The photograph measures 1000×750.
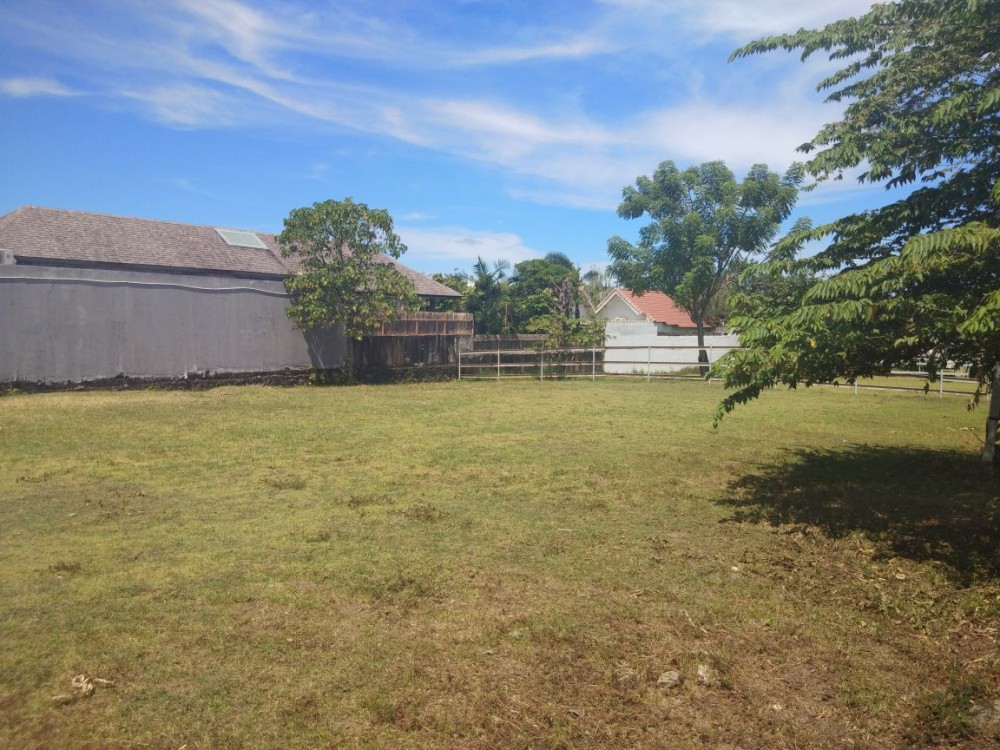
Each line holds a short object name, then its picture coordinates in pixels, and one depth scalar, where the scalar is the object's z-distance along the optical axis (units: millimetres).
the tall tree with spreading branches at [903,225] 4946
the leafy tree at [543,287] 32594
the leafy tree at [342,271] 18812
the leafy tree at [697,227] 25312
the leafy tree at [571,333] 23969
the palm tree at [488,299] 32312
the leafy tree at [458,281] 33094
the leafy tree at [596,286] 45288
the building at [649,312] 36250
